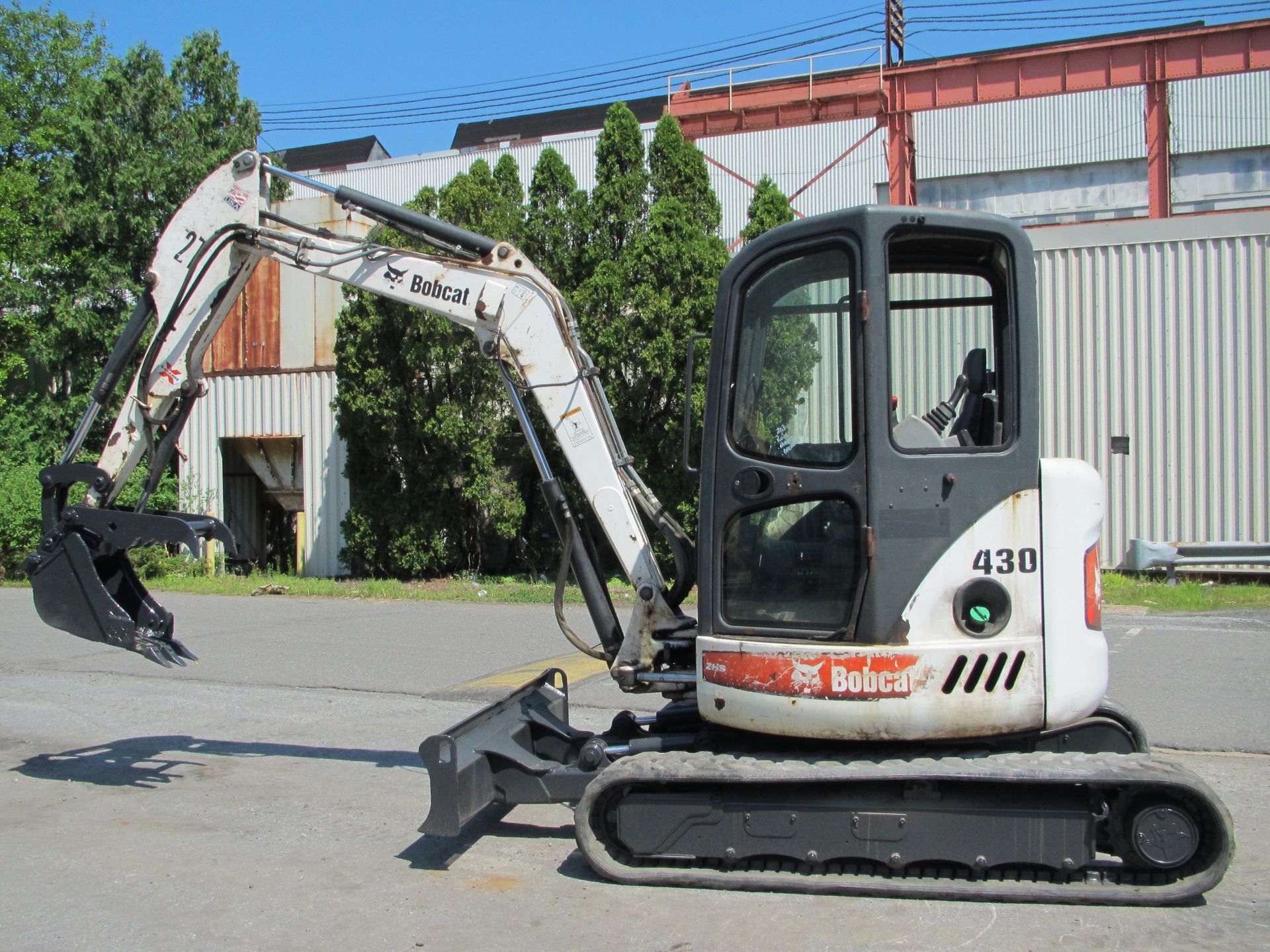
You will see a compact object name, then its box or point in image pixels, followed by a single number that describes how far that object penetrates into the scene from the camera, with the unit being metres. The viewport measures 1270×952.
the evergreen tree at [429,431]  17.69
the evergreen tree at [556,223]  18.17
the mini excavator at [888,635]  4.51
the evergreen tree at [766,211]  16.91
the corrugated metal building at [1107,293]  16.86
